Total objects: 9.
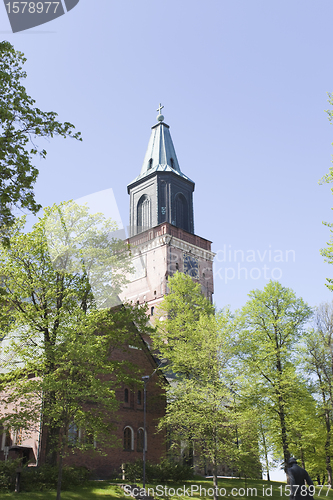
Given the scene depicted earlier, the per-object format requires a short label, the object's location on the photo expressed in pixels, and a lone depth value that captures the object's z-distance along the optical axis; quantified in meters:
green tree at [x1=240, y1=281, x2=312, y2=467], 27.75
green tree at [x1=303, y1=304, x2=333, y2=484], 33.91
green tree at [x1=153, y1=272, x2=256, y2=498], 26.02
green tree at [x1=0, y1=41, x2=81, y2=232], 12.92
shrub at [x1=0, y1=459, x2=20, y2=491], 21.34
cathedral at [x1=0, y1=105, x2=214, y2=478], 53.38
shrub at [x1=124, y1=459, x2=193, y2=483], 27.19
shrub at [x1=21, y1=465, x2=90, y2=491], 21.80
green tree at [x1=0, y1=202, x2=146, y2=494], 21.66
